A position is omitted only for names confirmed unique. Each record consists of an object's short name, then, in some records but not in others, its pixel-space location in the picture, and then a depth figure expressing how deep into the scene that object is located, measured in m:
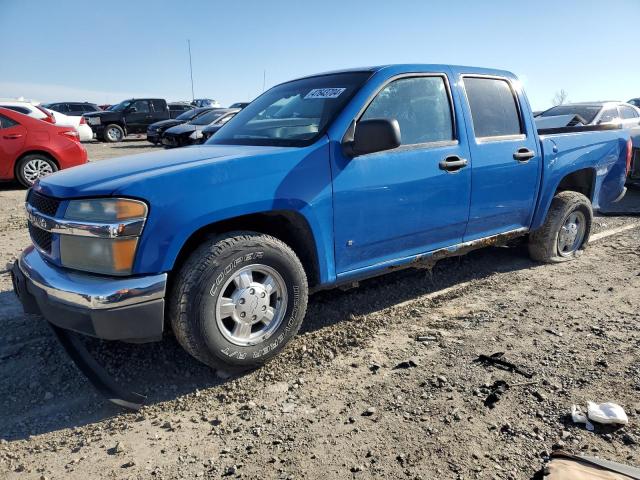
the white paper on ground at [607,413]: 2.44
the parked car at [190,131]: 15.11
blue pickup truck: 2.54
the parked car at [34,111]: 9.25
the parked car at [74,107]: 23.93
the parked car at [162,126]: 18.77
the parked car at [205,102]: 39.97
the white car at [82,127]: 13.23
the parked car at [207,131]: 13.44
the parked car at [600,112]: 10.61
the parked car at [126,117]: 21.84
